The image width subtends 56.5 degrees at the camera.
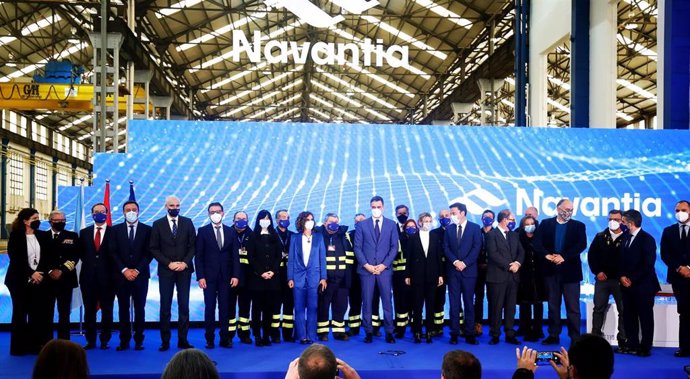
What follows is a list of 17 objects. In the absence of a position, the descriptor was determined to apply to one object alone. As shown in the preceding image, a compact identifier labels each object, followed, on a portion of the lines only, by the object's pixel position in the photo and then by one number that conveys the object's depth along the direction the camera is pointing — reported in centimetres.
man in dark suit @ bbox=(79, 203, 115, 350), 654
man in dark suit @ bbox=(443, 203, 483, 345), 696
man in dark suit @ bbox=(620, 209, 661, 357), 639
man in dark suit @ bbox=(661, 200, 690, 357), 637
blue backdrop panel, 791
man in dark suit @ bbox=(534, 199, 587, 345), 686
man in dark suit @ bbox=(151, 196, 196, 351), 651
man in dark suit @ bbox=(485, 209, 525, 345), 696
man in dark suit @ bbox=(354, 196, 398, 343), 699
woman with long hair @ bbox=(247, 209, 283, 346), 674
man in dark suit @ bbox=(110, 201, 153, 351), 649
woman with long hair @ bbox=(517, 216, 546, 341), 717
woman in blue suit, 689
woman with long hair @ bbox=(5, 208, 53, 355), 627
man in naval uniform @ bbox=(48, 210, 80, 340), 635
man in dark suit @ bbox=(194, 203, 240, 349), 669
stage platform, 561
